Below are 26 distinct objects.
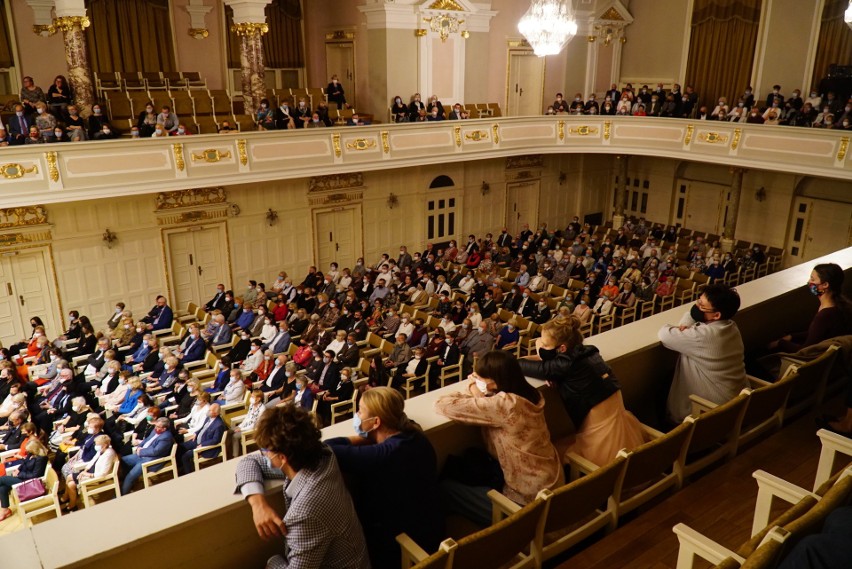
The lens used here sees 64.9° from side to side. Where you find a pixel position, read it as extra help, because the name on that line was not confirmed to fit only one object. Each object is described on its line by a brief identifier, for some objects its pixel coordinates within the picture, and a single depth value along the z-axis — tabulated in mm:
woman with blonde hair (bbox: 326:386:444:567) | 2568
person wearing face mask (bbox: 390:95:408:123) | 14961
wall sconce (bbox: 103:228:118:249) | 12469
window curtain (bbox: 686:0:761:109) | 16609
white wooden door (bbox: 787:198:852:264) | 15756
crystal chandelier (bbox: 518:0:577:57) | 9438
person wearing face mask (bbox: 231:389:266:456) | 7920
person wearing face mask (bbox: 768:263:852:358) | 4203
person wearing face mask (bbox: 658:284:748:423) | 3672
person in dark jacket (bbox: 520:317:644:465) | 3250
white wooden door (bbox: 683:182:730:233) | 18359
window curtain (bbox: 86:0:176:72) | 14798
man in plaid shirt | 2287
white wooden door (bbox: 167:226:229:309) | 13453
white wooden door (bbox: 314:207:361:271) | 15336
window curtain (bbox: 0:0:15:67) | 13430
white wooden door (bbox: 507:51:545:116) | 18375
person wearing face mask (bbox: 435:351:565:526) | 2951
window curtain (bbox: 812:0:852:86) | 15156
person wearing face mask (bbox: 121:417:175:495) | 7453
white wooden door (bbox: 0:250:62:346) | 11711
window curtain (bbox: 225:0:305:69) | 16938
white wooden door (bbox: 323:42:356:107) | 17125
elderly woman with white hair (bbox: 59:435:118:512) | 7121
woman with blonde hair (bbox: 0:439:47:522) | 7031
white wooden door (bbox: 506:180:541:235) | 18875
